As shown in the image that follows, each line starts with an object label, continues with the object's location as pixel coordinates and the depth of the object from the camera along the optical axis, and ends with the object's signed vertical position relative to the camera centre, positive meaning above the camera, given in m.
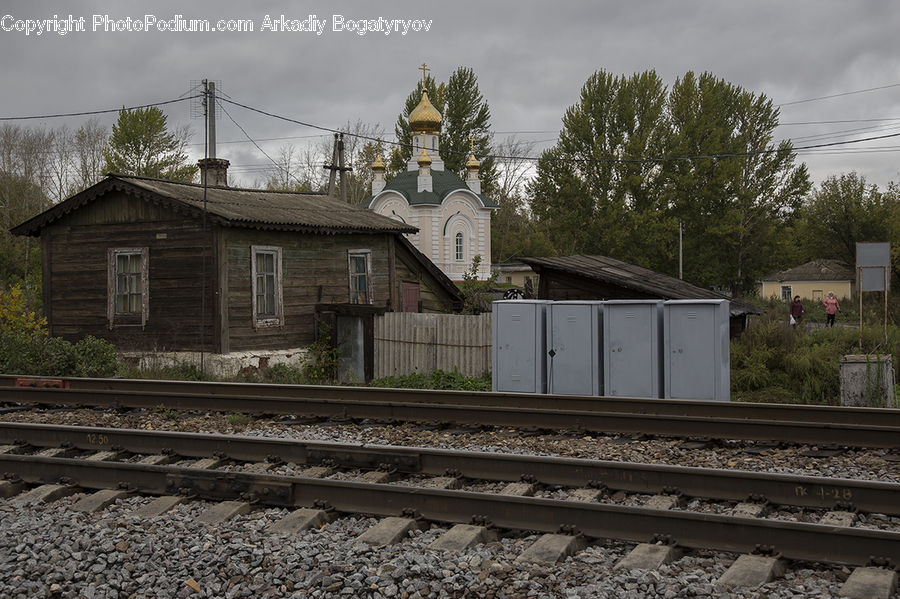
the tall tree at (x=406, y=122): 81.44 +17.94
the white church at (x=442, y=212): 58.91 +6.62
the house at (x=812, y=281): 70.69 +1.89
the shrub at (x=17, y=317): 20.52 -0.14
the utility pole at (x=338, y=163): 30.95 +5.30
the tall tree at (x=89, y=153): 68.38 +12.72
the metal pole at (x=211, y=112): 24.30 +5.67
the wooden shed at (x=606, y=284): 17.44 +0.46
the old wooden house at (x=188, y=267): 18.75 +0.98
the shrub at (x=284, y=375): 18.02 -1.43
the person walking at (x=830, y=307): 35.22 -0.16
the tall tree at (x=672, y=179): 62.47 +9.30
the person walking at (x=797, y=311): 33.10 -0.30
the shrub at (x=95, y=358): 16.59 -0.93
